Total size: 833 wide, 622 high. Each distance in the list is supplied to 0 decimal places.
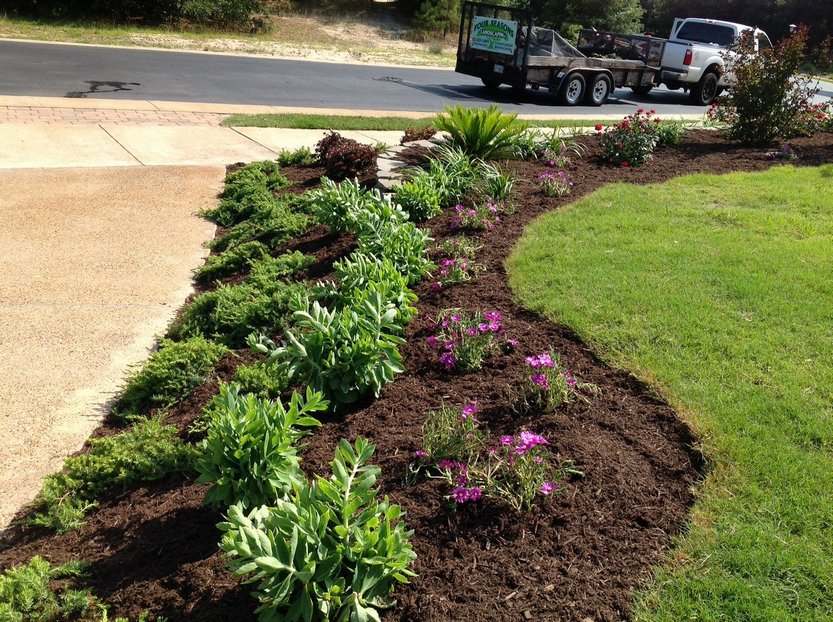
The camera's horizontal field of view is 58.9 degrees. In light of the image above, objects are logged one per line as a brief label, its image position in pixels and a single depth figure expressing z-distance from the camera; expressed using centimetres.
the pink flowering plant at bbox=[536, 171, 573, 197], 705
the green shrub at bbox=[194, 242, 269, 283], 582
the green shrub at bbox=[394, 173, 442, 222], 621
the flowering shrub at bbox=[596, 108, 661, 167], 845
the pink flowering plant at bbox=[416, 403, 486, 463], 320
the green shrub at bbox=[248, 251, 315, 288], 545
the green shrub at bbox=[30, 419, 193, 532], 317
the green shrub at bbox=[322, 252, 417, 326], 421
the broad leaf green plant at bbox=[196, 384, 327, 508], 282
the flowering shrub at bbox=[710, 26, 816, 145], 958
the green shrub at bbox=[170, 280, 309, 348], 471
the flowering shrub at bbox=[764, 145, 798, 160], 911
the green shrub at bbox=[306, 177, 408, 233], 570
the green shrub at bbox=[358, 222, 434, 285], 493
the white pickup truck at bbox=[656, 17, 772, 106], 1847
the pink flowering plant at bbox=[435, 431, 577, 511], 296
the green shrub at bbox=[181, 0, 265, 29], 2448
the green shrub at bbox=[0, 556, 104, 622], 257
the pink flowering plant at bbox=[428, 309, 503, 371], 404
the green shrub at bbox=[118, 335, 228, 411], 408
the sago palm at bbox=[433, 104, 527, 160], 771
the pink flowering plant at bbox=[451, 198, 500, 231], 607
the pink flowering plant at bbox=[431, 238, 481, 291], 501
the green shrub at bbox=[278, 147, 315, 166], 862
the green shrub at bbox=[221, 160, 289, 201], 762
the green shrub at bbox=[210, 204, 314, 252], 634
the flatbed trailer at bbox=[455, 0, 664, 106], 1591
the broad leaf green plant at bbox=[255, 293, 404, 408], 362
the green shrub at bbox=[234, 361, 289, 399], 391
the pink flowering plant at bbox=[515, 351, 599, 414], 360
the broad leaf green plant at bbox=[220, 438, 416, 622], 228
